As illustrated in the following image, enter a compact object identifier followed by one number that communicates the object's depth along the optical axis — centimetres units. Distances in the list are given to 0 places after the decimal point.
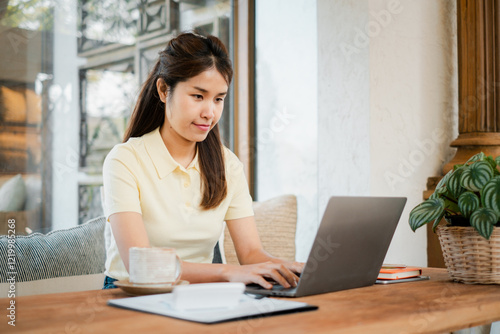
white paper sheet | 83
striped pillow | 168
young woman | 157
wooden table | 79
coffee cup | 104
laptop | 104
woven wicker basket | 123
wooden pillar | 238
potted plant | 119
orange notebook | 133
